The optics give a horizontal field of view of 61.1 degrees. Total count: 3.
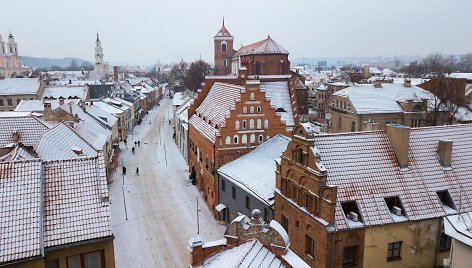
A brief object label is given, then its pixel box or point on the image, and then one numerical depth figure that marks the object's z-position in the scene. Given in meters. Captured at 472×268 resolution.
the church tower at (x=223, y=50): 97.75
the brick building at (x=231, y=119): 34.53
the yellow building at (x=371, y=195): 20.61
